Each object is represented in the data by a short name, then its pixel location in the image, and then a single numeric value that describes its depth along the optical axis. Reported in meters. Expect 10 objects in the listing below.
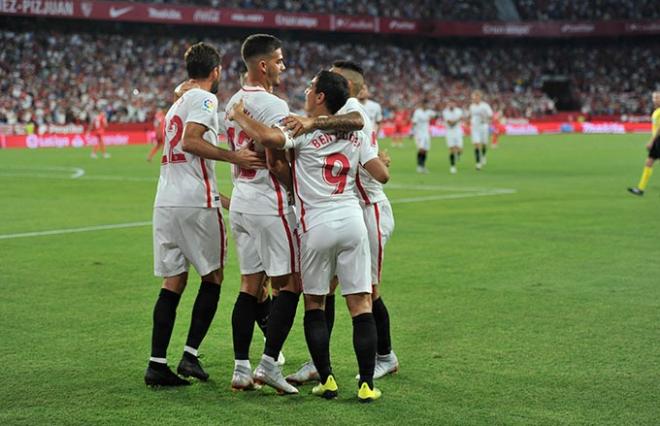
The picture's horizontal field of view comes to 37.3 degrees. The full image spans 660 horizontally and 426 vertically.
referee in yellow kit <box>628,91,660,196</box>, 20.41
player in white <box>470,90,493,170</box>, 31.04
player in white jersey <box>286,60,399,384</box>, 6.84
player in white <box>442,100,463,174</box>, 28.86
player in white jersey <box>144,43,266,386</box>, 6.70
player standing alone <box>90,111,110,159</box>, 36.91
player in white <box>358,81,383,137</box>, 25.32
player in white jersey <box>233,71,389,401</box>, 6.23
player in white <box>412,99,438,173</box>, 28.77
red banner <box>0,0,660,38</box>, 53.33
